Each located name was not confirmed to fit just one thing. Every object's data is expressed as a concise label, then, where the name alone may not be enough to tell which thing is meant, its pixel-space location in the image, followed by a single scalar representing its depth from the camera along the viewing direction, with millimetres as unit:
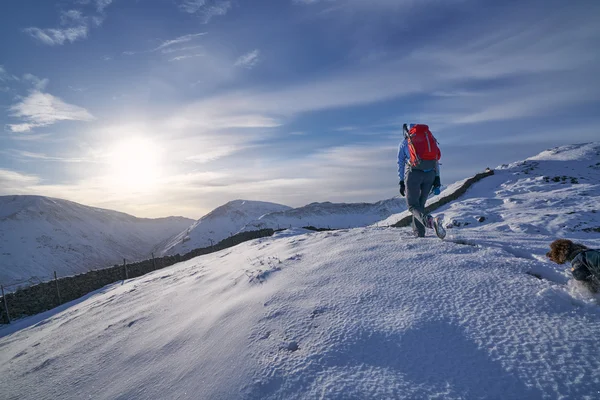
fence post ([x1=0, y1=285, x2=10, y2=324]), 14359
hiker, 5086
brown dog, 2484
